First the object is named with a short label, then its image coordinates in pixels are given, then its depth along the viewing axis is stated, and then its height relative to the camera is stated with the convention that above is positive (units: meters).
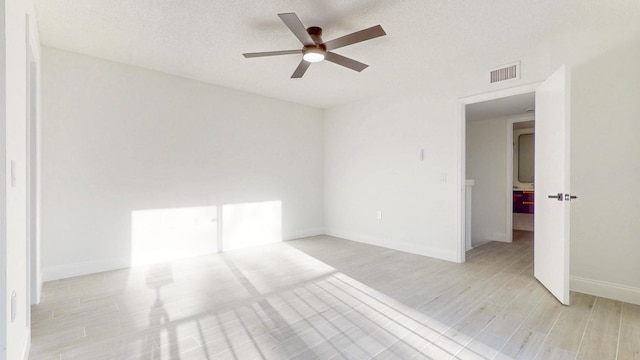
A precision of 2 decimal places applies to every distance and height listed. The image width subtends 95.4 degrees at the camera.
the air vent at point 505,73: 3.26 +1.23
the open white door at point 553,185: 2.48 -0.06
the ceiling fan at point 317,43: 2.23 +1.17
